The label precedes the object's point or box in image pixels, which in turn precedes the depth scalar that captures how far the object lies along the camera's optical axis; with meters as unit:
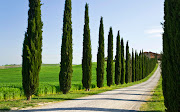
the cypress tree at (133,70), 57.44
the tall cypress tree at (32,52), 15.02
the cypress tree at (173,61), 7.43
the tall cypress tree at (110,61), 34.44
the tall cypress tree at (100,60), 30.42
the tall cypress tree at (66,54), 20.83
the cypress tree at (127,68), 49.19
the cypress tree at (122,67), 44.19
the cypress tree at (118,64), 39.97
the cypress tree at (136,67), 60.79
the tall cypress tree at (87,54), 26.33
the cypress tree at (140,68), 66.56
